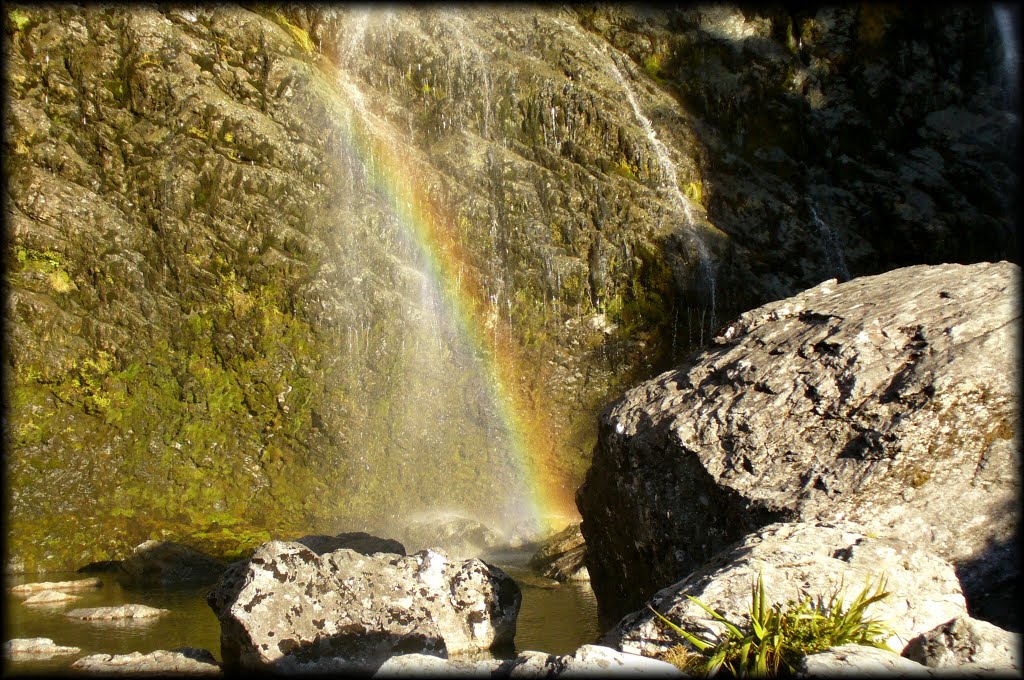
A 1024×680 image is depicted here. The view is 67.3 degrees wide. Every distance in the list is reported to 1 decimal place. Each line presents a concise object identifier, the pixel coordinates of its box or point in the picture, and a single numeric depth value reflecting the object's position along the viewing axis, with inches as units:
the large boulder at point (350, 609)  299.0
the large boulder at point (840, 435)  261.1
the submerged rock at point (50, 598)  450.3
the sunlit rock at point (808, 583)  200.4
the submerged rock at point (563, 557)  526.3
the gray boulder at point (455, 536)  665.0
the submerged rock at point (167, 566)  543.5
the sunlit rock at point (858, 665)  161.8
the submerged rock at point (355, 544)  458.6
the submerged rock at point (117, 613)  407.2
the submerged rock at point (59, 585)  485.4
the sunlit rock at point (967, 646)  181.0
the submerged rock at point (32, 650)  326.6
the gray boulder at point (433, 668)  184.7
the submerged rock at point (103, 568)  582.2
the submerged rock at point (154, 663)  301.7
